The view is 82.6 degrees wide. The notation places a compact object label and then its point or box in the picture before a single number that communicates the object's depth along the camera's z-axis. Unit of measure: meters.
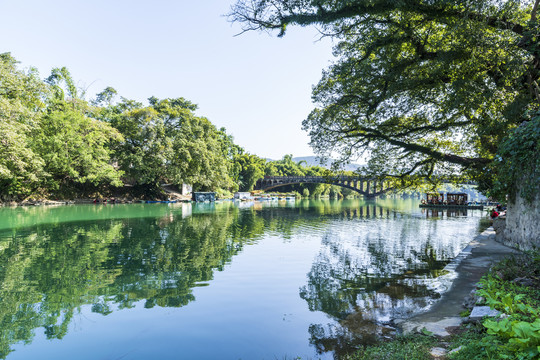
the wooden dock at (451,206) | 47.71
